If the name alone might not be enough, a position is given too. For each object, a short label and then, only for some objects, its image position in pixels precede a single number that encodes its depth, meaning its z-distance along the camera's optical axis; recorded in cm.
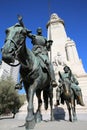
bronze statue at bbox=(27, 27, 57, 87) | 350
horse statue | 250
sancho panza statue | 454
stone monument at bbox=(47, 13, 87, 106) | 1178
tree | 1511
